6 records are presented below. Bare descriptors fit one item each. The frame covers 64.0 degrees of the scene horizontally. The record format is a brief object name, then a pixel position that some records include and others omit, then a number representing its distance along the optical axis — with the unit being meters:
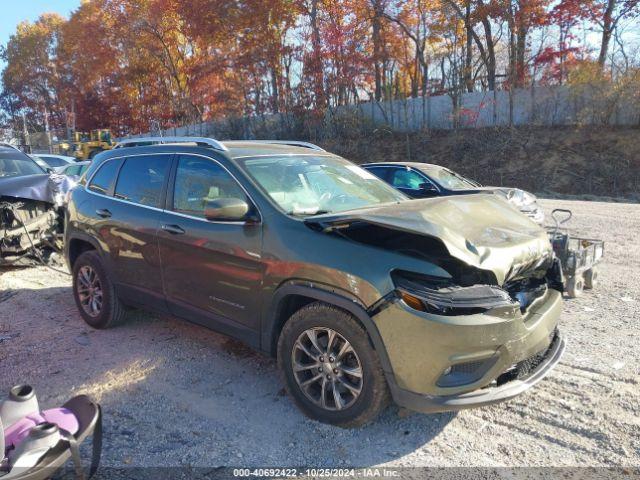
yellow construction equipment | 31.38
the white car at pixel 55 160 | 18.47
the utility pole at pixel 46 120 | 56.12
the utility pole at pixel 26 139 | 46.34
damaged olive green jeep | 2.92
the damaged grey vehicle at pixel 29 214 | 7.45
